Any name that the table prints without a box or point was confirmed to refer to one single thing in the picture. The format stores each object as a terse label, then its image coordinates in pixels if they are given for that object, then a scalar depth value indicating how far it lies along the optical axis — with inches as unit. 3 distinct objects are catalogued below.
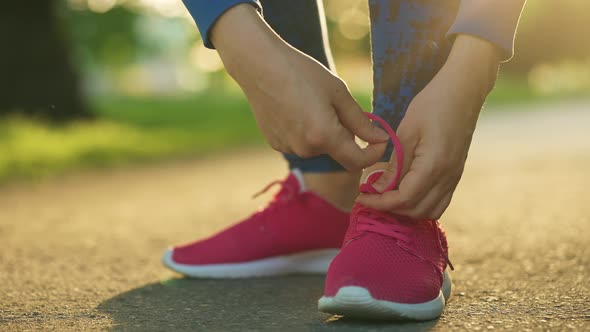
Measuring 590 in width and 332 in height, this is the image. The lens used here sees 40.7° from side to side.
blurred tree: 314.7
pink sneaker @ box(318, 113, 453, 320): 54.6
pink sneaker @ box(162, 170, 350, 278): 76.2
